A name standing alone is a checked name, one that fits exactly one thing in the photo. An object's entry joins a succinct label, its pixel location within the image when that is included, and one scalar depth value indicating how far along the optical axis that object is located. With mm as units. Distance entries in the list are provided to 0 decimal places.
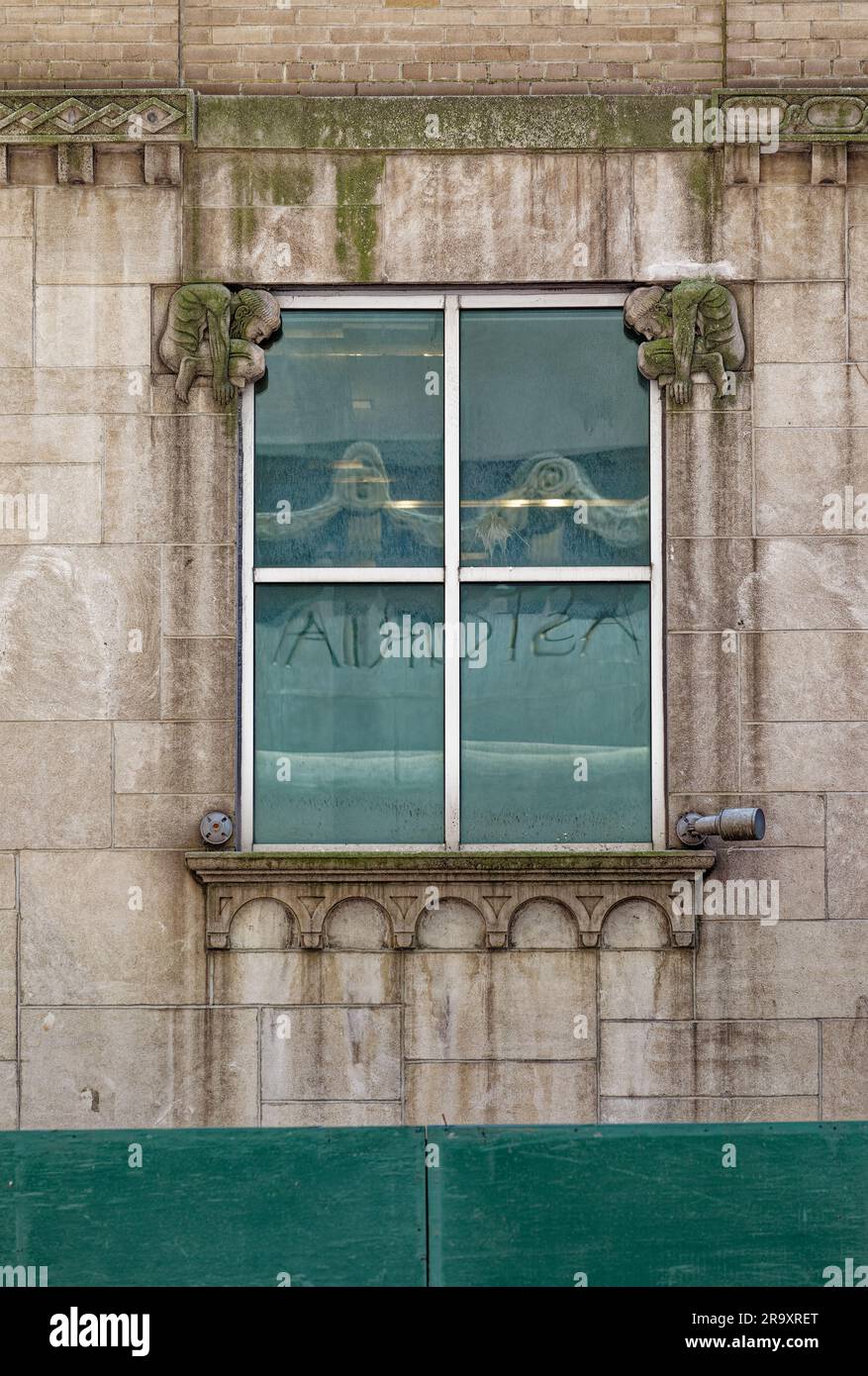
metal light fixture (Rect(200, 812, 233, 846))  19297
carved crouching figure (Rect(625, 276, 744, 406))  19687
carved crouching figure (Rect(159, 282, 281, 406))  19719
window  19828
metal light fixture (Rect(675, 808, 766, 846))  18500
